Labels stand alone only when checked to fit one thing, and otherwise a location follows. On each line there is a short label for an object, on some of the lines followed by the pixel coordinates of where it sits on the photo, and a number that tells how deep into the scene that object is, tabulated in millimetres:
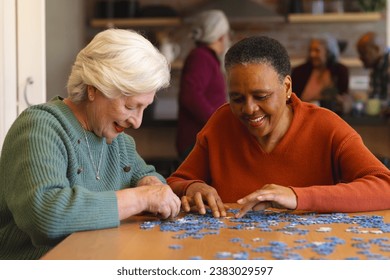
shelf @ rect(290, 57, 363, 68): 7063
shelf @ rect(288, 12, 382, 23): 7043
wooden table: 1638
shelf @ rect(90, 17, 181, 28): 7406
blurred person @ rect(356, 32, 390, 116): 5785
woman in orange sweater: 2197
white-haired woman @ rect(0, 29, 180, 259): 1848
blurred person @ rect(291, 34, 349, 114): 5711
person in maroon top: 4895
